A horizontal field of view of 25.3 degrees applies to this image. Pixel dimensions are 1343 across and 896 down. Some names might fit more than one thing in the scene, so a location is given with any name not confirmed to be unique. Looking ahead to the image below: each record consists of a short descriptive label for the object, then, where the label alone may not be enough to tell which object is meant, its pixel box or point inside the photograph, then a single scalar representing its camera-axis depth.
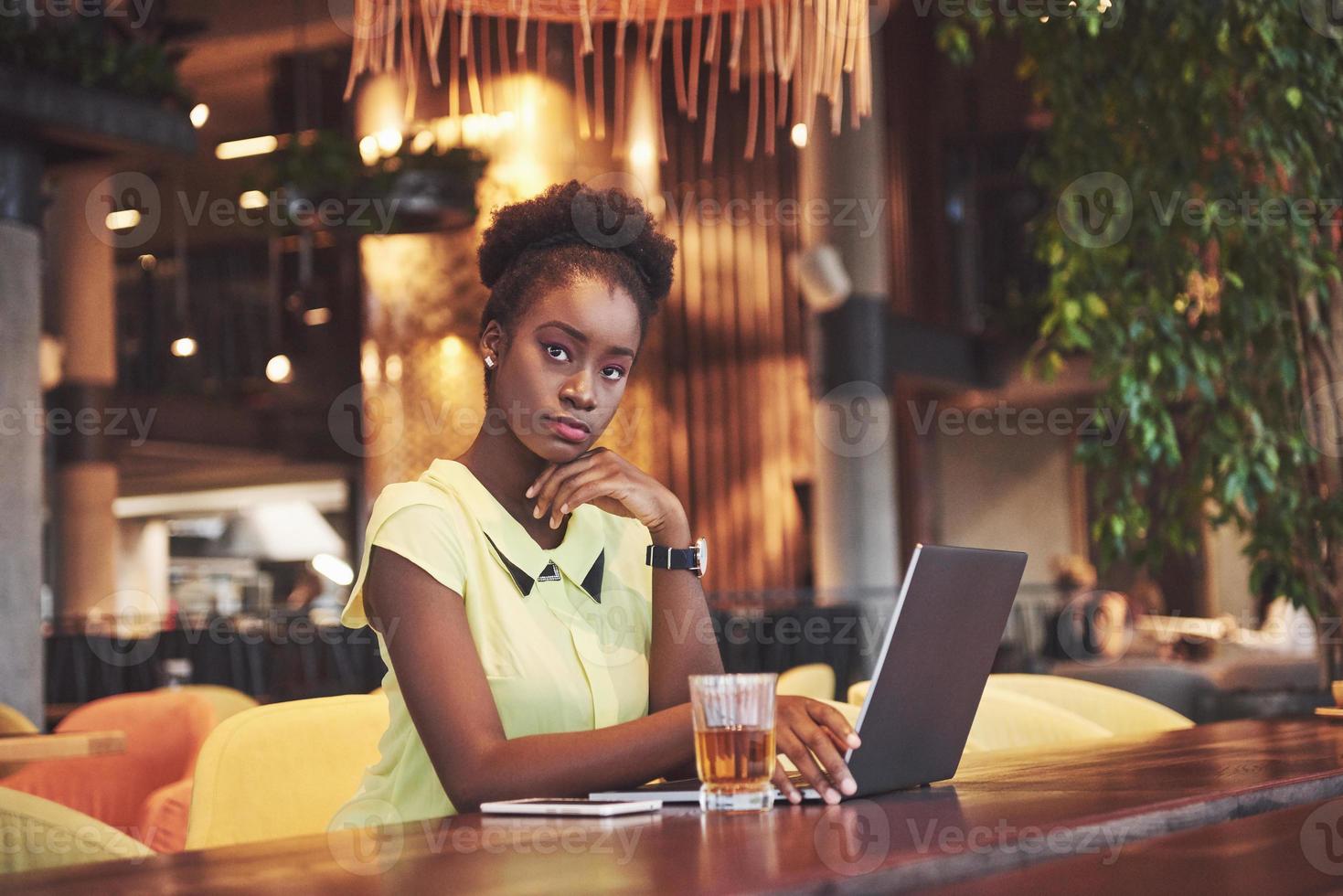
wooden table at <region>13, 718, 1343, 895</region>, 1.91
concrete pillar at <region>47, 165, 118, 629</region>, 13.42
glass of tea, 2.18
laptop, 2.25
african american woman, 2.33
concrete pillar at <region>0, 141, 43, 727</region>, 6.17
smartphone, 2.22
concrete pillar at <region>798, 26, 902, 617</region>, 12.67
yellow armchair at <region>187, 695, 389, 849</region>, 2.65
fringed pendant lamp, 2.83
